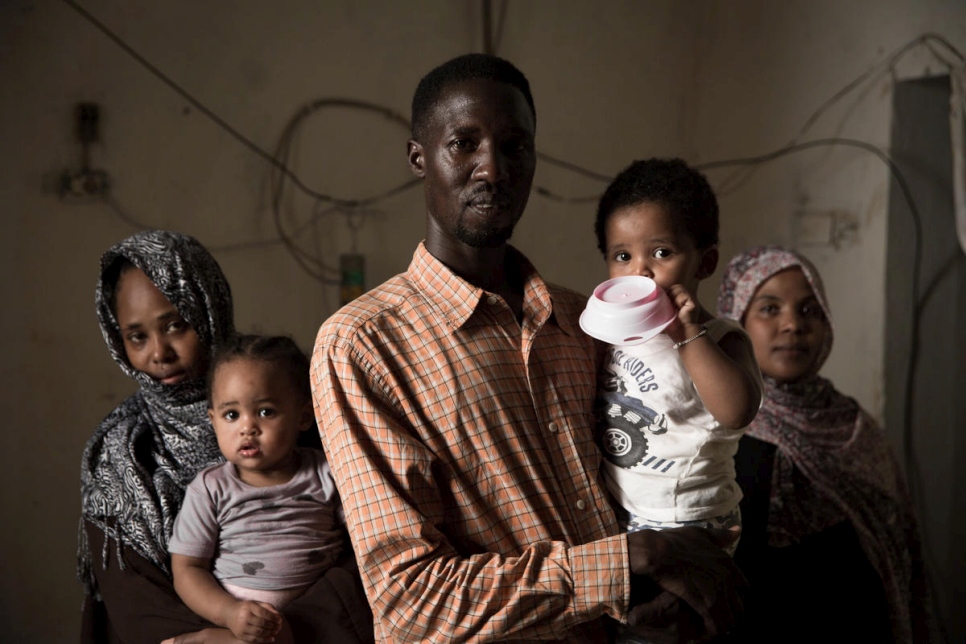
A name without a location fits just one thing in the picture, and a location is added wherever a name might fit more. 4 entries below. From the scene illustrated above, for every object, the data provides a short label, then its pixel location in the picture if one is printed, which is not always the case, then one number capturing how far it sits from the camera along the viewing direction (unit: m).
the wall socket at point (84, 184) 2.62
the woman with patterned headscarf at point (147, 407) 1.84
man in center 1.30
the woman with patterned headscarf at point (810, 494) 2.26
